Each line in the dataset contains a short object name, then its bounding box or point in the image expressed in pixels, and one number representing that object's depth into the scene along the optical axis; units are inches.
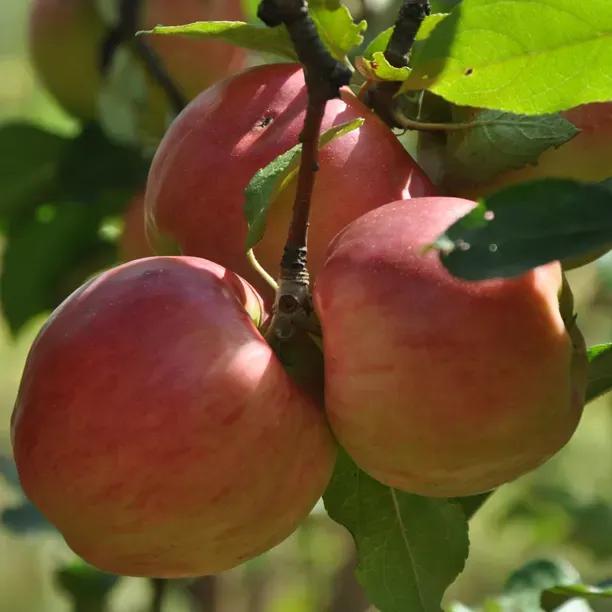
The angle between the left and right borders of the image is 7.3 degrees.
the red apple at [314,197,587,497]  42.2
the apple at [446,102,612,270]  45.2
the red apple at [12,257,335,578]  42.4
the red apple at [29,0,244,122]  57.8
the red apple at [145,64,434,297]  44.1
